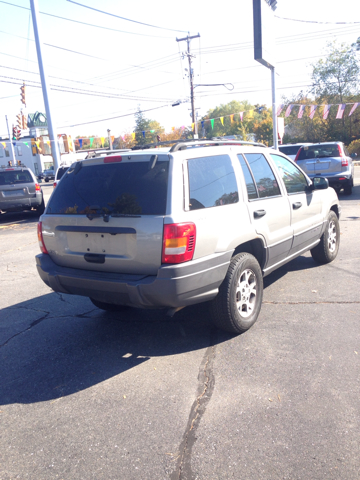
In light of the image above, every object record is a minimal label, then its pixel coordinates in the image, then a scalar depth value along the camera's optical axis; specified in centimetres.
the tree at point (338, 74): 4388
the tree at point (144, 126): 6294
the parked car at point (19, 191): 1362
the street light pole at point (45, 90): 1634
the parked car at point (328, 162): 1326
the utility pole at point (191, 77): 3773
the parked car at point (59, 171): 1600
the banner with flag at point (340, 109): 2612
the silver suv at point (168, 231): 340
